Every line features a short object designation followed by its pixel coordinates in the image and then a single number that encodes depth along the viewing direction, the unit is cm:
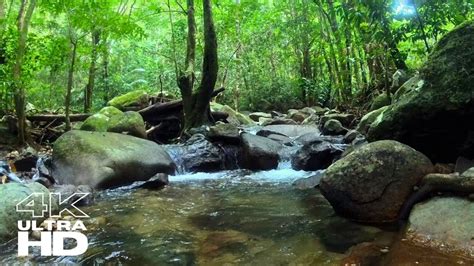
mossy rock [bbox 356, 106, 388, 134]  915
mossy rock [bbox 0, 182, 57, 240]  418
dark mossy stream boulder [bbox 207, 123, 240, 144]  917
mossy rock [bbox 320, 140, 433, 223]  428
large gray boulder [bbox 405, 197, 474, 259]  336
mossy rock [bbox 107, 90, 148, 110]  1319
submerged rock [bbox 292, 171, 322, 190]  655
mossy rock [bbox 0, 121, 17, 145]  1005
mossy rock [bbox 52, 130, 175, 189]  688
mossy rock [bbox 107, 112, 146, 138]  995
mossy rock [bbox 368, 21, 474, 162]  482
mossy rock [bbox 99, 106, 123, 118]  1063
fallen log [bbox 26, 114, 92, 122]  1117
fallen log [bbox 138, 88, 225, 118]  1176
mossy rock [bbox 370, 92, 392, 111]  1039
